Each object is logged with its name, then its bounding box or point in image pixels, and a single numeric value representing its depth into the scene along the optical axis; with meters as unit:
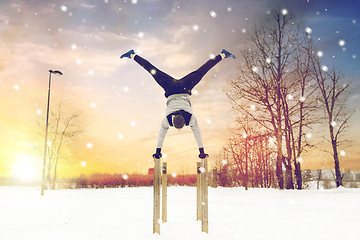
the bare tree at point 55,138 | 27.14
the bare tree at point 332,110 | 15.46
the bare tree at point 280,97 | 15.34
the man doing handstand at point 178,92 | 5.59
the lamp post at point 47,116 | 16.49
